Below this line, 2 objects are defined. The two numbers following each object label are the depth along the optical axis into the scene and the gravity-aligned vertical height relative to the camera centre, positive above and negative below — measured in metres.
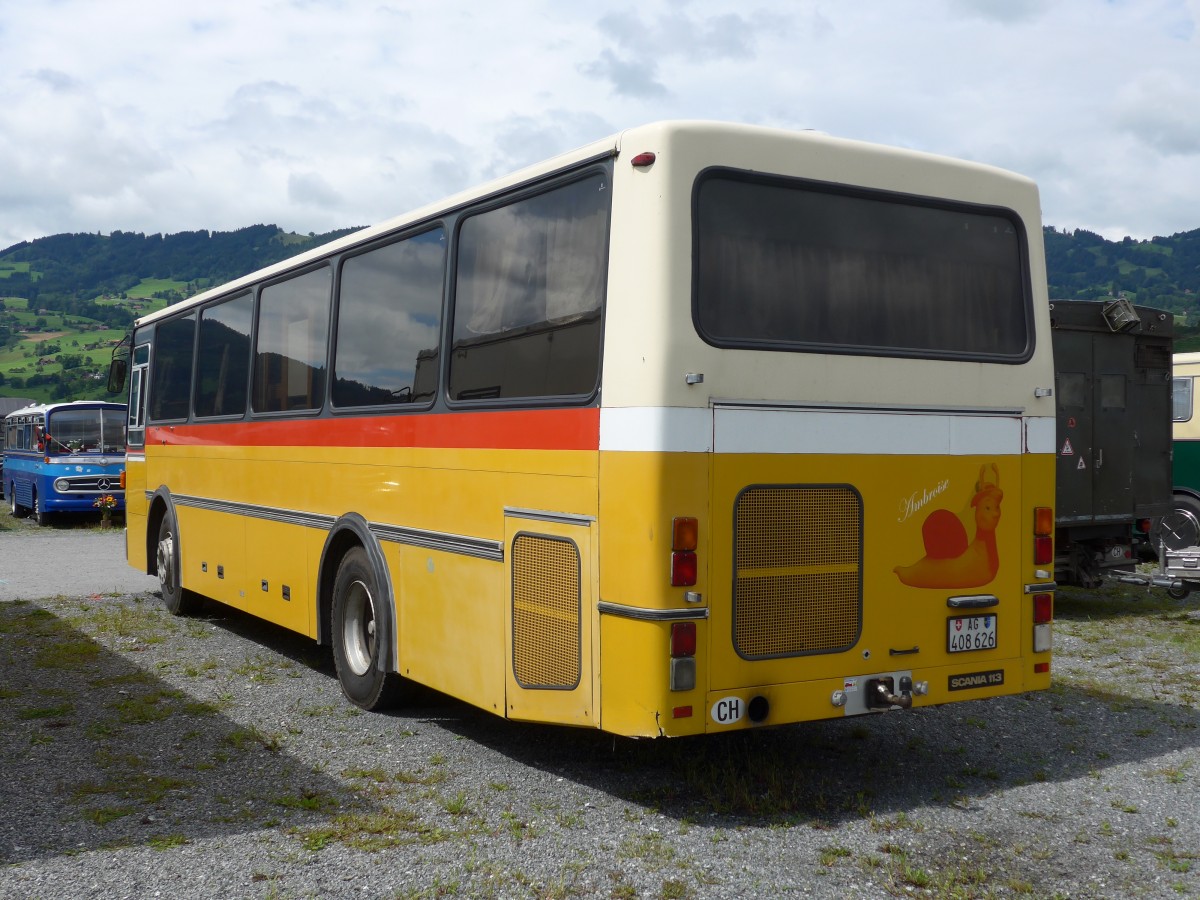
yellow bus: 5.38 +0.32
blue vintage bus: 23.70 +0.51
